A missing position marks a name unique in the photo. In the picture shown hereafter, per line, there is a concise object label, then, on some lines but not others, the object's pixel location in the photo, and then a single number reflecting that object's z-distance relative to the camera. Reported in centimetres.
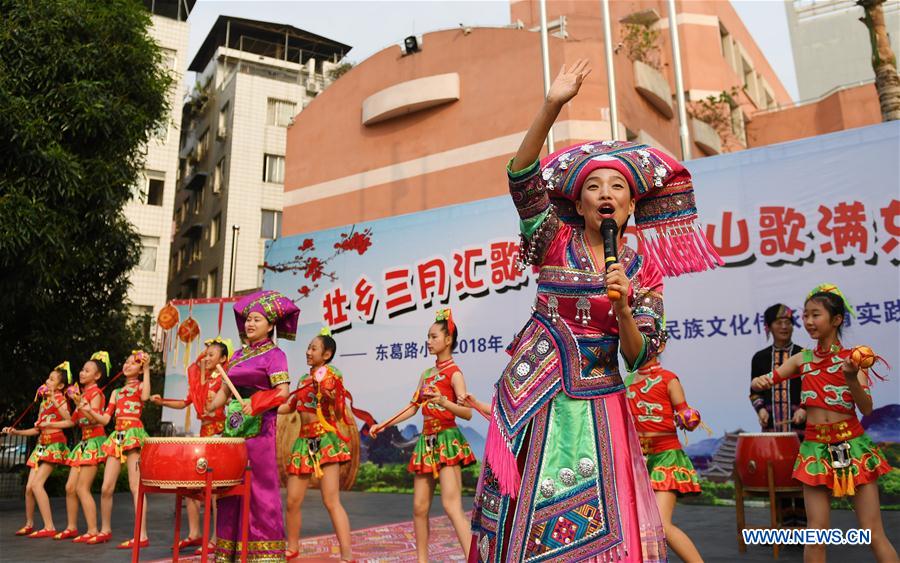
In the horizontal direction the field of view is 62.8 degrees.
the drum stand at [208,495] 433
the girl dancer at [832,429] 407
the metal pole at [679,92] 999
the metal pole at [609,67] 1013
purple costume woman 474
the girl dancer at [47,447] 747
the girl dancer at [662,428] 476
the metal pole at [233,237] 2107
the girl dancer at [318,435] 565
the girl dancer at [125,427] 695
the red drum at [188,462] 437
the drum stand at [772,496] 540
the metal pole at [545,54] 1107
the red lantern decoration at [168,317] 987
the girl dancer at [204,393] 614
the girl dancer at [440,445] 508
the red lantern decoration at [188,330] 1026
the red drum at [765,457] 543
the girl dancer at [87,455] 700
